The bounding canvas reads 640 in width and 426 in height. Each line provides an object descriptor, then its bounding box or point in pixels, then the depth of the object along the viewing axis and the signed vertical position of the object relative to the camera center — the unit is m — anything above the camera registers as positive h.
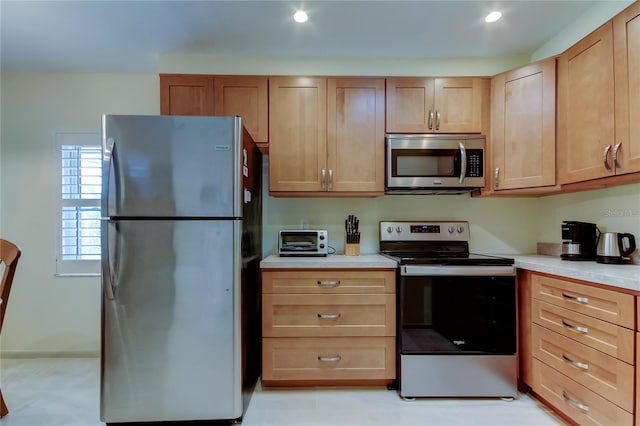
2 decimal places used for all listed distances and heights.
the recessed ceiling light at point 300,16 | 1.86 +1.24
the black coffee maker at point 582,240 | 1.93 -0.15
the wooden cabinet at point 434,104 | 2.26 +0.84
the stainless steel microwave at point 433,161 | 2.22 +0.40
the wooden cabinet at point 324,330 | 1.98 -0.76
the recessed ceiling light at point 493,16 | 1.88 +1.26
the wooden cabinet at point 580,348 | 1.32 -0.67
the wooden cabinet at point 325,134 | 2.24 +0.61
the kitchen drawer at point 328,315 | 1.98 -0.66
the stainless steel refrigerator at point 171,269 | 1.63 -0.30
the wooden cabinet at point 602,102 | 1.51 +0.64
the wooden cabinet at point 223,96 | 2.24 +0.88
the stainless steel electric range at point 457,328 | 1.91 -0.72
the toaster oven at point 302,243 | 2.23 -0.21
